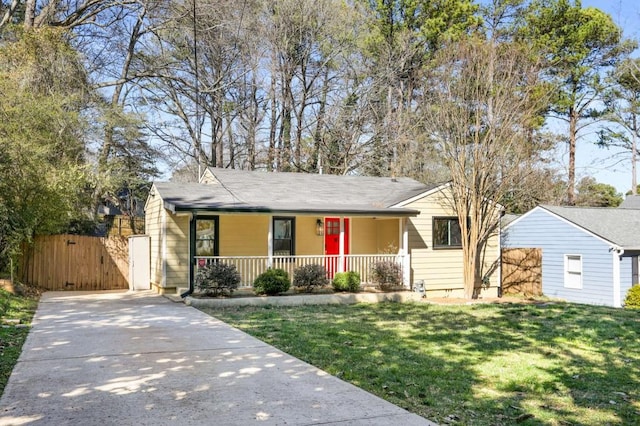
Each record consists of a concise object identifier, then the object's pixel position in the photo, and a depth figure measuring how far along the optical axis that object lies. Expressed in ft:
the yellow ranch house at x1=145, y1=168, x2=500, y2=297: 44.91
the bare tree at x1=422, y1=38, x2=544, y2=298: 47.72
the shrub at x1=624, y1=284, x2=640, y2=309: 53.68
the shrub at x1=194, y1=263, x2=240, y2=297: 40.09
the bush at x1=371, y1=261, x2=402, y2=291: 45.96
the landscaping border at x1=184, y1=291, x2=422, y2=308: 39.06
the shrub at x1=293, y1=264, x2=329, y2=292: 43.60
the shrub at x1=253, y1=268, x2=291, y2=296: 41.63
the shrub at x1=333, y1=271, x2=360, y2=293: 44.39
